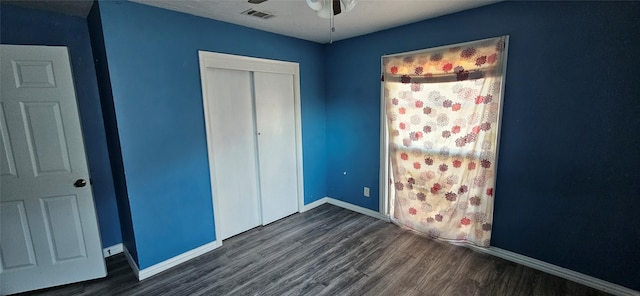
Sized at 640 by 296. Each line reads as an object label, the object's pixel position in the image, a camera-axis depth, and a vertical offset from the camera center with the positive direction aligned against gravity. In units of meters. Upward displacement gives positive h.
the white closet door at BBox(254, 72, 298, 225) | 3.07 -0.37
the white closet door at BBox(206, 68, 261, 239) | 2.69 -0.36
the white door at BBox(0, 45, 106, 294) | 1.93 -0.44
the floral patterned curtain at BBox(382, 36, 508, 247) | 2.35 -0.26
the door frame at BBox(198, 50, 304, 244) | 2.50 +0.51
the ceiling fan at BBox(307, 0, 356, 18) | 1.45 +0.62
